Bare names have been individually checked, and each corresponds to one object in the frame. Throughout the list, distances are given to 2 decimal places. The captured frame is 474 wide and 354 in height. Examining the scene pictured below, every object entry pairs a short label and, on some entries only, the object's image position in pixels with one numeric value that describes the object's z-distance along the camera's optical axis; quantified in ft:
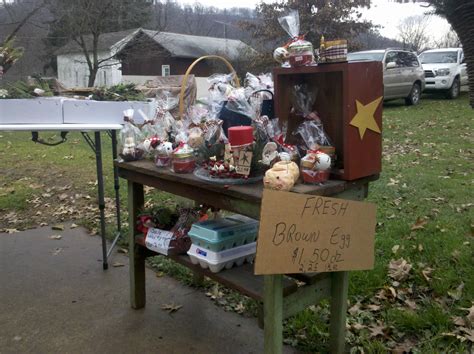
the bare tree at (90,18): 53.67
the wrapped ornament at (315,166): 6.04
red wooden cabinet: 6.14
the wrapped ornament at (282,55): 6.71
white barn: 69.77
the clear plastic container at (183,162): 7.23
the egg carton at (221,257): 7.14
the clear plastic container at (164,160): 7.80
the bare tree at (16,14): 55.26
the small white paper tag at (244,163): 6.19
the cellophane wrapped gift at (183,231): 8.02
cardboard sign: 5.63
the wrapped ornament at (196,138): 7.39
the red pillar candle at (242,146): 6.19
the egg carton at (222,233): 7.20
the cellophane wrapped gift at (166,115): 8.39
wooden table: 6.11
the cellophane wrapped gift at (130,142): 8.62
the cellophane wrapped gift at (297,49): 6.52
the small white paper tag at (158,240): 8.03
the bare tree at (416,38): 146.72
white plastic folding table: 9.50
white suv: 43.93
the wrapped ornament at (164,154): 7.73
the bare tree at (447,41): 127.52
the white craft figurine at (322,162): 6.03
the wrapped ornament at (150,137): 8.19
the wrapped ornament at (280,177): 5.71
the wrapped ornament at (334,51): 6.25
